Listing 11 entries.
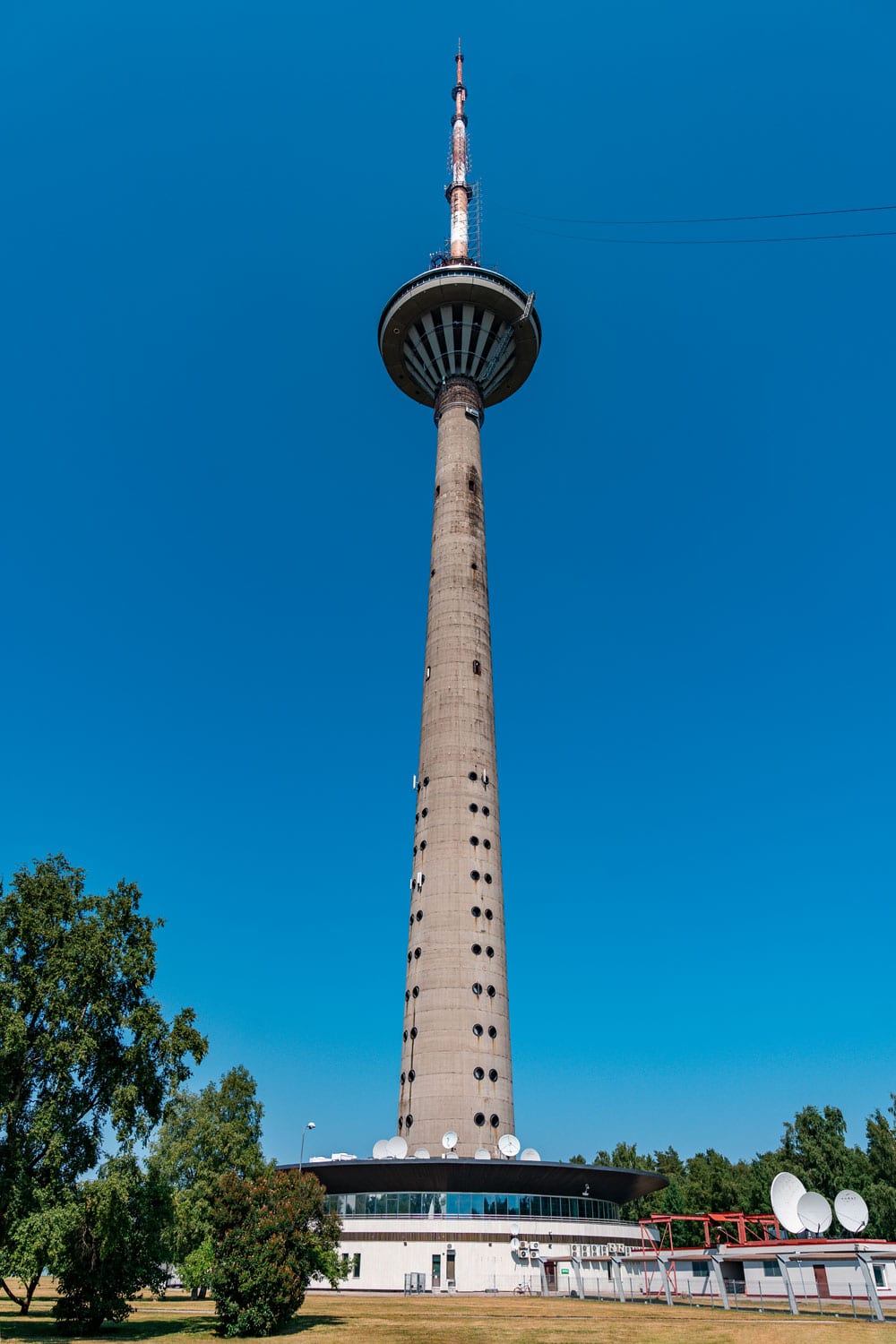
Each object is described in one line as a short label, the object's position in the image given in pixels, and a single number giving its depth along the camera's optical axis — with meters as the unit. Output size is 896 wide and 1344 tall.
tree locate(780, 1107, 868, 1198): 79.38
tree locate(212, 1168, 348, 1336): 30.30
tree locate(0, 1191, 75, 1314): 28.80
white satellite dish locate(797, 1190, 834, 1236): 40.91
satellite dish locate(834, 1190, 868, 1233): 41.31
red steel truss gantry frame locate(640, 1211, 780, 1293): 44.41
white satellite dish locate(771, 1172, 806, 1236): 41.09
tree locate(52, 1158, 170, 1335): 31.00
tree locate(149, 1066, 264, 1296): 58.44
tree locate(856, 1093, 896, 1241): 73.25
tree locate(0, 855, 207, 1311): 31.23
